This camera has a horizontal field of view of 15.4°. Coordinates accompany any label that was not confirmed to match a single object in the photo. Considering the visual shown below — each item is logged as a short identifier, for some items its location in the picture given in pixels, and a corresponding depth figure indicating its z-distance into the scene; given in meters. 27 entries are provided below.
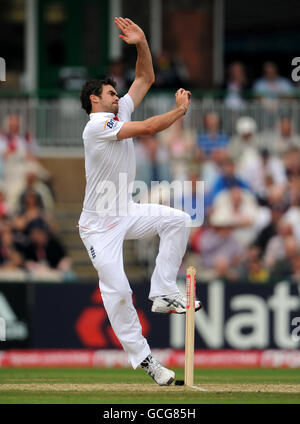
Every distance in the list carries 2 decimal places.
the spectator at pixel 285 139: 18.94
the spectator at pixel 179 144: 18.44
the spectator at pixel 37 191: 17.94
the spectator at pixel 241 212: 17.47
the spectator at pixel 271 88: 19.92
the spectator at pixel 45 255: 17.31
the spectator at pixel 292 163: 18.27
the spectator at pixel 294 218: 17.39
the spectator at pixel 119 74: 20.25
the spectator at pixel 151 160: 18.14
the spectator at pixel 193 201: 16.88
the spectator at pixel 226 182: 17.72
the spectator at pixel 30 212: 17.55
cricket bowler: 10.88
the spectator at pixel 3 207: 17.70
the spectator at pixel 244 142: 18.80
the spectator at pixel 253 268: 17.11
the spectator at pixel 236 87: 20.02
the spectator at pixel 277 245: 17.16
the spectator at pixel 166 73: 20.61
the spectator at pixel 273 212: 17.31
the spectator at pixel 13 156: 18.50
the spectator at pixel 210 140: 18.78
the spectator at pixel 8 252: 17.17
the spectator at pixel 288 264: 16.97
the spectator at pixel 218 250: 17.23
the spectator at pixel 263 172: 18.23
